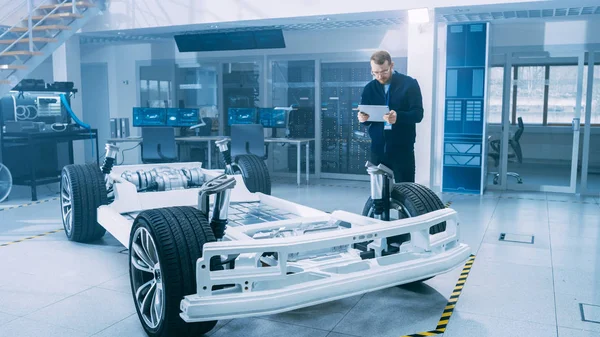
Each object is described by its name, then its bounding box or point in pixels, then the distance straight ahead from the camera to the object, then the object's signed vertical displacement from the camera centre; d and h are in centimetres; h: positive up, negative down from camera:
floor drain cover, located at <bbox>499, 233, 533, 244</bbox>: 544 -128
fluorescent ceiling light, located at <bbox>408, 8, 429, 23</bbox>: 738 +119
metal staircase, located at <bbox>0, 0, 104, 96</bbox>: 830 +115
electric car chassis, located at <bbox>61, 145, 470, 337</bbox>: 268 -83
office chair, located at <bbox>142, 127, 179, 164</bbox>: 855 -60
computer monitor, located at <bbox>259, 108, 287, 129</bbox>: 958 -20
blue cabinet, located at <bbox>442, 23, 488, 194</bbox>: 806 +0
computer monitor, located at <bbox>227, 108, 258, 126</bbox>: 980 -17
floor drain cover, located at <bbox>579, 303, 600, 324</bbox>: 344 -128
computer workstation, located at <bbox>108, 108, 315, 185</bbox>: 855 -34
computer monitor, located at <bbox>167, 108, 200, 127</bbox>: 1009 -20
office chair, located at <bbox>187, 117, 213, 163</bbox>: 1062 -75
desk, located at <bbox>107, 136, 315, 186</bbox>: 928 -57
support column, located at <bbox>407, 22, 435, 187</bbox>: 767 +42
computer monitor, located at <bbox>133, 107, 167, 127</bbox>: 1016 -18
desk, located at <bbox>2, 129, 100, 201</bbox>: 764 -49
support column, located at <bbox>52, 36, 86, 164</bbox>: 990 +65
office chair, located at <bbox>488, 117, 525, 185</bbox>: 910 -71
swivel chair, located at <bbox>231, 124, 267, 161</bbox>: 873 -51
